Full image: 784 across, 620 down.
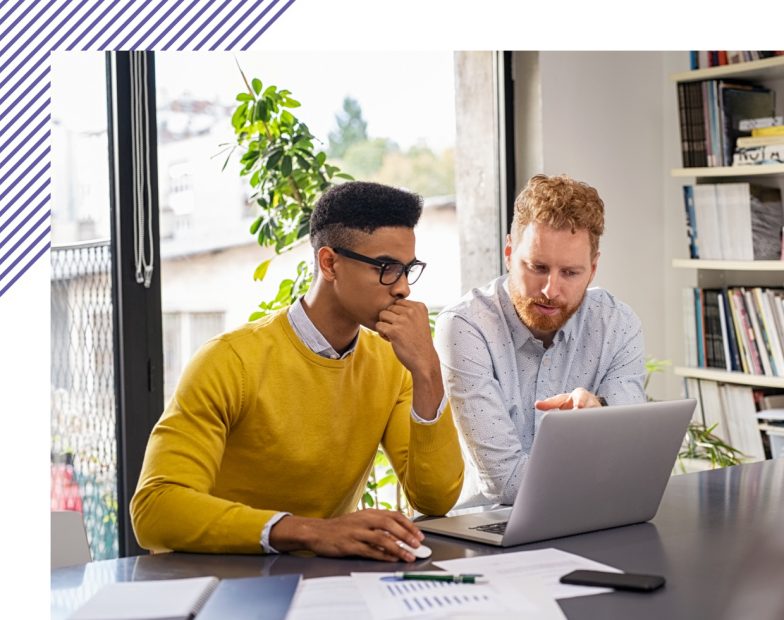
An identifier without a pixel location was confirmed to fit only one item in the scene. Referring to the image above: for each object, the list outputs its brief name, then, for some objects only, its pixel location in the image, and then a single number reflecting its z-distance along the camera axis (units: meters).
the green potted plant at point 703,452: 3.31
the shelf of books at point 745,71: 3.28
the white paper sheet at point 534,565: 1.37
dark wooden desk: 1.28
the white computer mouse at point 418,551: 1.47
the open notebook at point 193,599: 1.21
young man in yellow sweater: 1.82
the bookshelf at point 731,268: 3.29
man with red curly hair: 2.04
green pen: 1.35
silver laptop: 1.52
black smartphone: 1.33
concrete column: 3.58
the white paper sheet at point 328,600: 1.21
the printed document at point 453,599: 1.22
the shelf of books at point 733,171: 3.24
